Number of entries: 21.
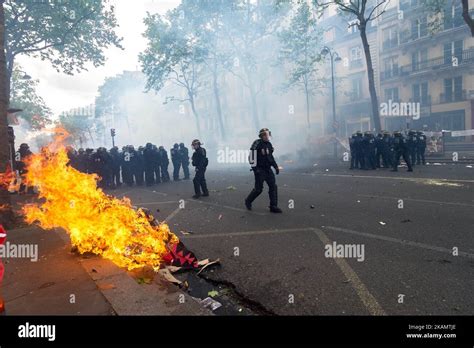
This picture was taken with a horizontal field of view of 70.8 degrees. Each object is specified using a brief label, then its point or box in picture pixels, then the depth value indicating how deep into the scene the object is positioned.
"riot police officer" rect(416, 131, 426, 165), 15.77
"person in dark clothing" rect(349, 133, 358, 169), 15.49
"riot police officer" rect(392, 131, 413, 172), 13.10
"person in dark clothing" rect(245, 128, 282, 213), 7.53
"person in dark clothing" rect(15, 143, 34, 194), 13.13
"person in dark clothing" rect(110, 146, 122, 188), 14.98
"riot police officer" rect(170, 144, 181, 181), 16.11
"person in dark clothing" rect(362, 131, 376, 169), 14.99
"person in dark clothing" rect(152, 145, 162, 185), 14.99
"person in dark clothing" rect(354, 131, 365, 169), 15.16
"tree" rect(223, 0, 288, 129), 31.50
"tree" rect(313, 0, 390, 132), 18.77
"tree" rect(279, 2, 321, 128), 29.45
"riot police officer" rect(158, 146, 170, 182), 15.41
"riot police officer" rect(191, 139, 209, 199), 10.11
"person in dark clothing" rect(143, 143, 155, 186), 14.77
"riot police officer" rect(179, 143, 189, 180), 16.27
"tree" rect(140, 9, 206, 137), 32.72
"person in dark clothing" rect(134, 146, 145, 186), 15.10
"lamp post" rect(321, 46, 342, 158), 22.61
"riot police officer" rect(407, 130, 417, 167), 15.14
